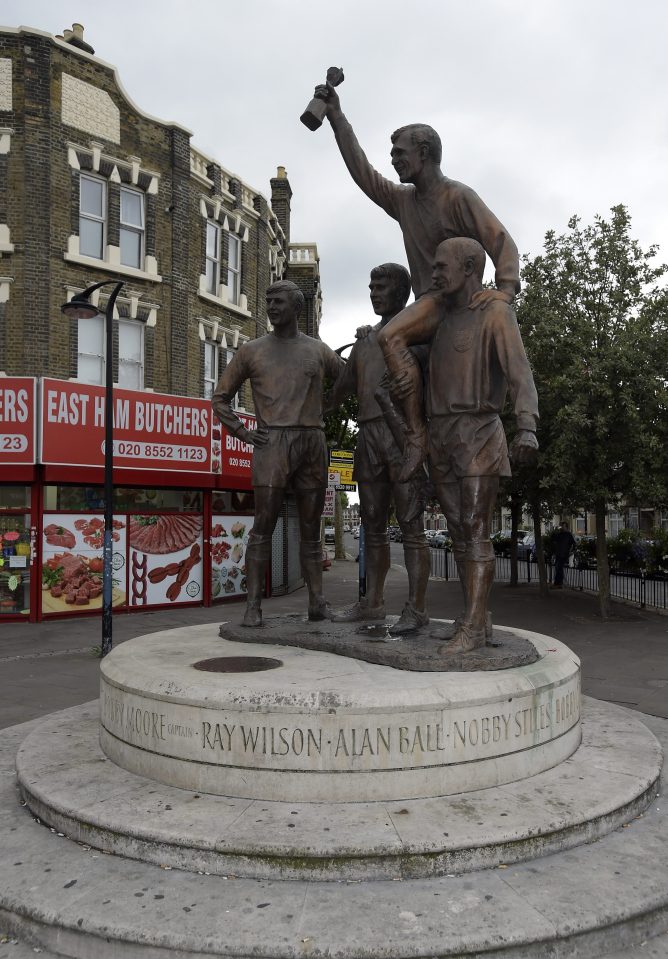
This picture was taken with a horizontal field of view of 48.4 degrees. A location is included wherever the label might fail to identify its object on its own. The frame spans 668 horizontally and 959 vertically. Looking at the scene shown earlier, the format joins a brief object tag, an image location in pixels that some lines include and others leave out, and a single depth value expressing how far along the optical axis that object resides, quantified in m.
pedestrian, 22.22
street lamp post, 10.66
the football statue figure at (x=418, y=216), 4.96
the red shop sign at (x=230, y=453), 17.27
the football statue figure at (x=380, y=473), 5.54
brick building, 15.52
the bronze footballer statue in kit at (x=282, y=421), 5.85
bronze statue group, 4.80
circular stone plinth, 3.69
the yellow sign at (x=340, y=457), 15.19
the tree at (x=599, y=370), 12.86
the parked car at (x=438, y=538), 37.94
